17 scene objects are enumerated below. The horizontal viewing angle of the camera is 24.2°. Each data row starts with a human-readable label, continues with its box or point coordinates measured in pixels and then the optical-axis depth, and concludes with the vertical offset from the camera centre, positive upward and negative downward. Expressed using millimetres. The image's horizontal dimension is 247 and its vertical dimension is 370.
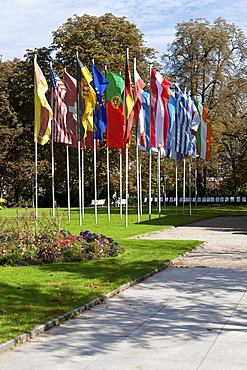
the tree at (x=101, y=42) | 48562 +13608
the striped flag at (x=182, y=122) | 34250 +4502
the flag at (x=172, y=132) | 31428 +3672
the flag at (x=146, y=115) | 30609 +4370
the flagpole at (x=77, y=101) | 27414 +4575
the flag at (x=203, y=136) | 38206 +4080
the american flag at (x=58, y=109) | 30109 +4628
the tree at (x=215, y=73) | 55906 +12254
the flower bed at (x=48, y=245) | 15041 -1322
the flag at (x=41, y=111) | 28250 +4283
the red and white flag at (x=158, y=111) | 29594 +4449
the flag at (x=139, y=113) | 28648 +4340
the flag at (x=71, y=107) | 29234 +4691
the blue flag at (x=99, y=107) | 28031 +4586
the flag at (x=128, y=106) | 27234 +4325
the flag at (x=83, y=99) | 27389 +4721
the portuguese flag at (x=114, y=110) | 28031 +4231
